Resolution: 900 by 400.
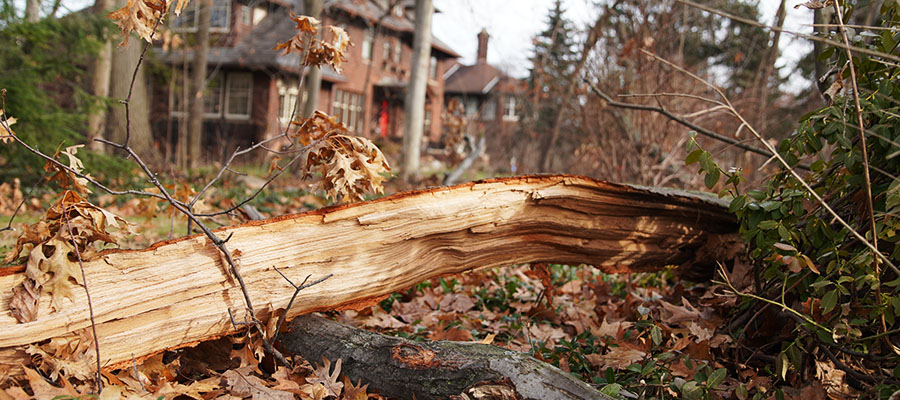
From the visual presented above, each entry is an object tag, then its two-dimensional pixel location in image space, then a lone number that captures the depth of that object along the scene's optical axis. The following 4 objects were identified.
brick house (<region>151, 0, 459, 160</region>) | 20.78
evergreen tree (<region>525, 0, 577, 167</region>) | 11.74
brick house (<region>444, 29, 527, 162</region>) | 38.41
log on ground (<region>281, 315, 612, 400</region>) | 2.12
